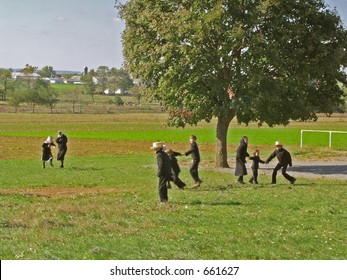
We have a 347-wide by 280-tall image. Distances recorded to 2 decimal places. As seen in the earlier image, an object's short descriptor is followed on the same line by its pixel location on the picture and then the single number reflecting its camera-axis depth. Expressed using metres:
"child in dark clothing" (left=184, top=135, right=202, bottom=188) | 24.86
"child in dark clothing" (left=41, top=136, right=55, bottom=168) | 35.71
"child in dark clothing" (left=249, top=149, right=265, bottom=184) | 26.17
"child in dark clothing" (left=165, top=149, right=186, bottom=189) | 22.94
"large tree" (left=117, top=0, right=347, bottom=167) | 31.42
